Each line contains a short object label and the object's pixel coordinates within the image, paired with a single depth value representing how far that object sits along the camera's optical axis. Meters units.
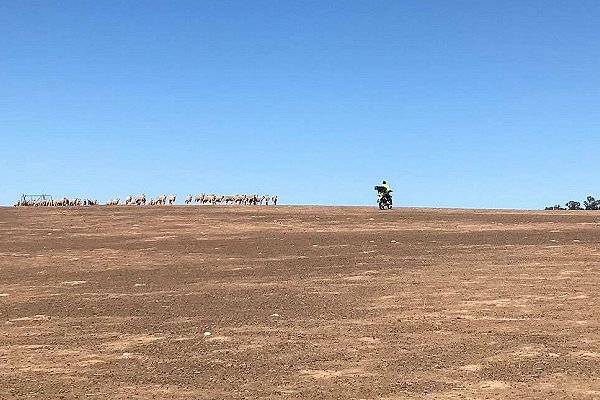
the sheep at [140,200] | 74.69
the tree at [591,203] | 104.75
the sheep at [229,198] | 75.50
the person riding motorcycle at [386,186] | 48.58
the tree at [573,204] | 104.21
